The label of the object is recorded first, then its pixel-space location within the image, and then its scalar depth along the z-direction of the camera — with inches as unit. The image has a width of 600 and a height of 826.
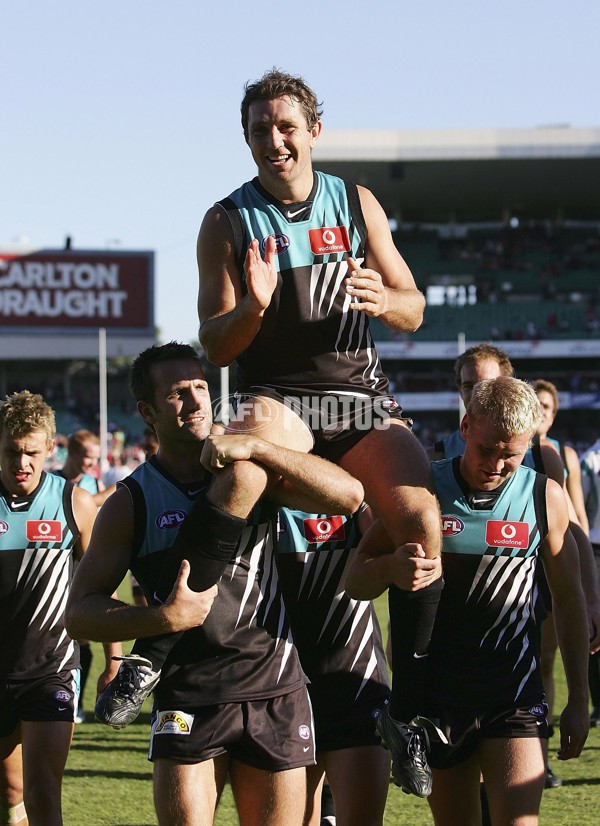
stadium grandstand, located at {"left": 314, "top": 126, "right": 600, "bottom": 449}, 1552.7
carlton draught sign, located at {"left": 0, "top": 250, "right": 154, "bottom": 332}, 1815.9
